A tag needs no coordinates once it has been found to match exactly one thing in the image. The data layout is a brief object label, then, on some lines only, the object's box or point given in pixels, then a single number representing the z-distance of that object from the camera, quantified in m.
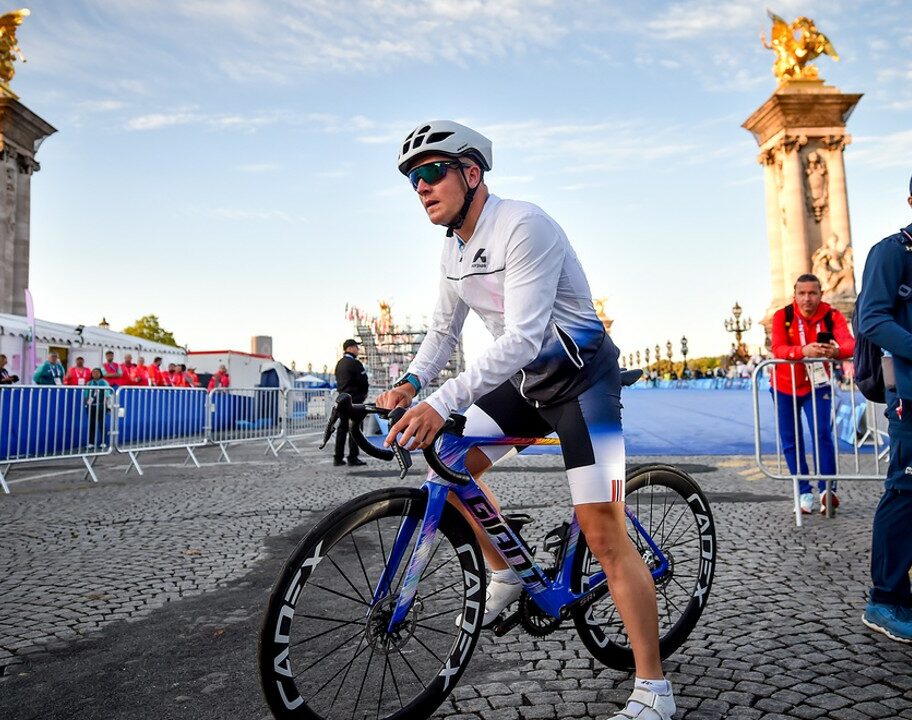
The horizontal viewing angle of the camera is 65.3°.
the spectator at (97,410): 10.36
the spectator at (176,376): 18.11
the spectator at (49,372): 14.84
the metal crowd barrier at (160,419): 10.91
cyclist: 2.29
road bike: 2.07
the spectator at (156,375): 17.86
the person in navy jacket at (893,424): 3.20
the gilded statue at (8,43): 31.61
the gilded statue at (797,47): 33.16
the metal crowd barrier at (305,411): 14.89
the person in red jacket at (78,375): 16.22
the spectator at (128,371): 16.77
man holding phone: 6.13
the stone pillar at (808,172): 31.77
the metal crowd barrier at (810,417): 5.85
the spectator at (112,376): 16.69
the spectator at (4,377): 14.17
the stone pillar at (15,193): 30.14
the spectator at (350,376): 11.61
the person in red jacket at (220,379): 17.31
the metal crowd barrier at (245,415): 12.52
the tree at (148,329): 75.44
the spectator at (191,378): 19.16
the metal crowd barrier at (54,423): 9.12
